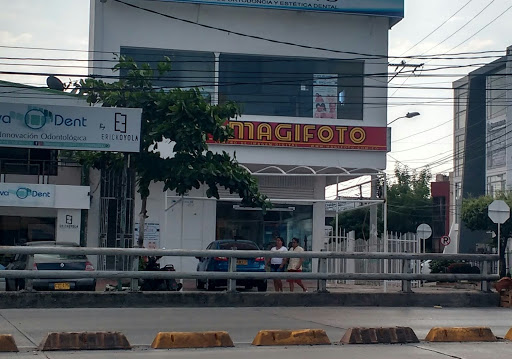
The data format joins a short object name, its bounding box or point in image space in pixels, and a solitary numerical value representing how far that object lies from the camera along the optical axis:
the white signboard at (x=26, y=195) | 27.06
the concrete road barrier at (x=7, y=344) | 9.90
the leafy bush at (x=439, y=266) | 35.62
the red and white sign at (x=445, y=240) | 40.56
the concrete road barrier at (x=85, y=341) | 10.15
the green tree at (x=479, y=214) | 39.88
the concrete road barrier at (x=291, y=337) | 11.01
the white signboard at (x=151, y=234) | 29.12
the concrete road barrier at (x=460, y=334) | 11.73
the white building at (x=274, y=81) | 30.70
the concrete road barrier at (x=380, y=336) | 11.27
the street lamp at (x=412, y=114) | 29.88
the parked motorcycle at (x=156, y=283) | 17.61
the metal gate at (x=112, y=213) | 29.70
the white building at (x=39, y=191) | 27.59
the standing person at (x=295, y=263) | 20.19
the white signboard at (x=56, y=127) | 19.69
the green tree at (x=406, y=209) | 65.94
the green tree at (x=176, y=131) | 19.80
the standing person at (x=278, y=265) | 20.28
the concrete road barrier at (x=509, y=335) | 12.05
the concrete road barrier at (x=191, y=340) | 10.60
